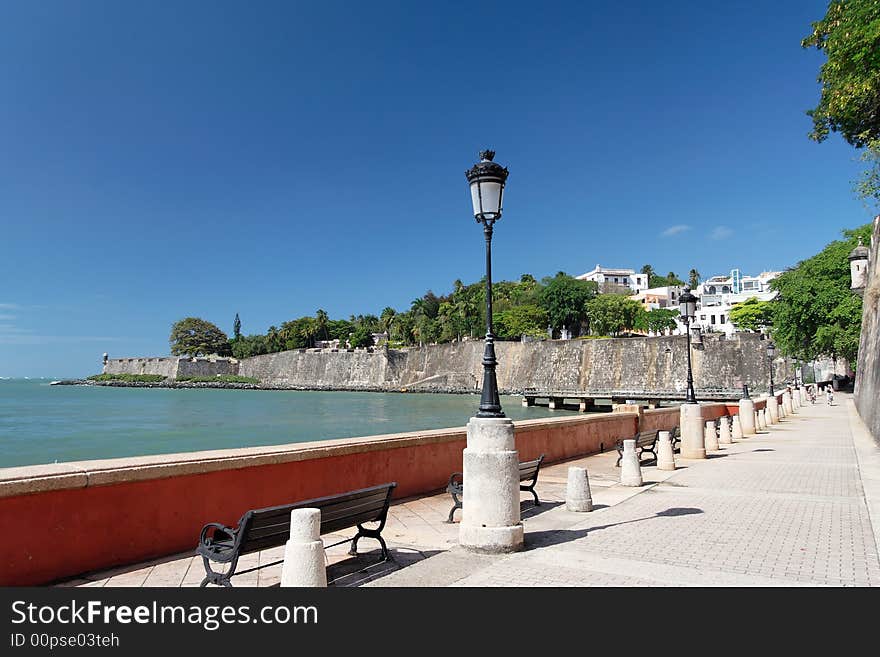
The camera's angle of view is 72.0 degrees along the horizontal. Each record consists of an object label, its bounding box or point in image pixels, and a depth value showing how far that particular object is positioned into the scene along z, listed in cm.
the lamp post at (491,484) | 602
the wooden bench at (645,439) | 1345
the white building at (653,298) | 11888
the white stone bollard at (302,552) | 445
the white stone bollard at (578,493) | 809
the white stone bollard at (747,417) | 2141
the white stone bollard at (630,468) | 1009
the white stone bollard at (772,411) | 2601
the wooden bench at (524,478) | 769
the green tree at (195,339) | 16000
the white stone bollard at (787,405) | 3029
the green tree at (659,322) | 10462
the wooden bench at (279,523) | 458
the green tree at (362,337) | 14050
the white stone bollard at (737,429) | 1986
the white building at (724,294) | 10675
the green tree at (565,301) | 10175
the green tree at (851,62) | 1684
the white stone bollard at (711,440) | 1627
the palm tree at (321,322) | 15208
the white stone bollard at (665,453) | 1253
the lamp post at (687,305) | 1719
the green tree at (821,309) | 4075
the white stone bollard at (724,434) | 1845
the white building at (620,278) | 13850
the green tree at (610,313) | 10019
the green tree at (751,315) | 9064
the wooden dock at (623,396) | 6071
